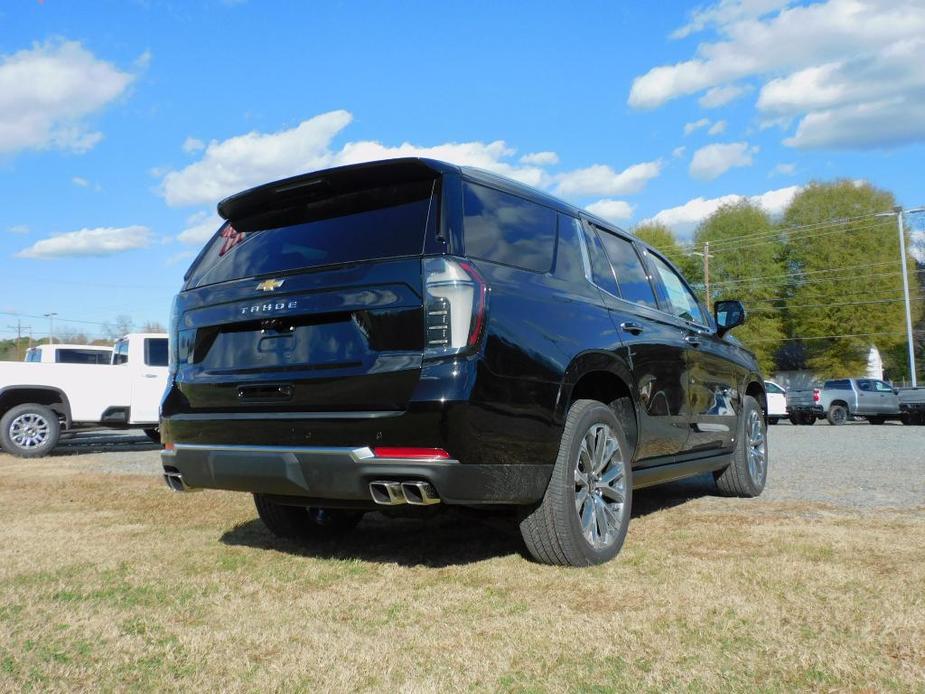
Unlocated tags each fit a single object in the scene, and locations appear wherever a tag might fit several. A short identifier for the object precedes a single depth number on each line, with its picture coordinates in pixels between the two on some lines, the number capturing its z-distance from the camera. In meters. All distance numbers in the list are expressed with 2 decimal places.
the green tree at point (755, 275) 51.66
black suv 3.47
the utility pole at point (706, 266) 46.34
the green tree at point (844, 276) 47.91
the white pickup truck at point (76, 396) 11.90
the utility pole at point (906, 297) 37.82
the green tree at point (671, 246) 56.25
